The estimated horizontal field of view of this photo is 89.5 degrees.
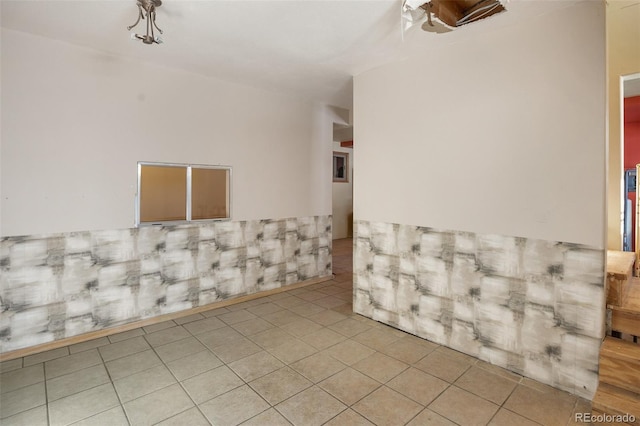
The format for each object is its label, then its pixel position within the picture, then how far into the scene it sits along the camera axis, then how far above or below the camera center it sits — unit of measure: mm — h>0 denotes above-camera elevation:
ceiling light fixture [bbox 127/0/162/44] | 2291 +1460
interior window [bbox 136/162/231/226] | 3541 +229
